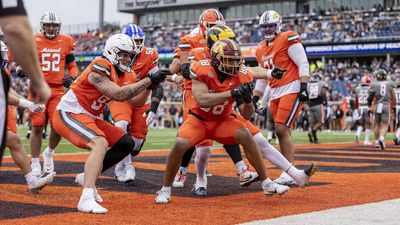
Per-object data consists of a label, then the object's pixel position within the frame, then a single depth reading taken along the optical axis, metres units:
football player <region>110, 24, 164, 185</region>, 14.93
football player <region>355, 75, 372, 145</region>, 34.03
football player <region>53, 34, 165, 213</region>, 10.91
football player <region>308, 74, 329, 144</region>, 34.87
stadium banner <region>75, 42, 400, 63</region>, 73.37
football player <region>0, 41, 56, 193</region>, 12.56
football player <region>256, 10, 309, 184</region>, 15.13
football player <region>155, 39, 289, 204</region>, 11.66
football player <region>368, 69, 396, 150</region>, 30.61
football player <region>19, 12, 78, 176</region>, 16.41
